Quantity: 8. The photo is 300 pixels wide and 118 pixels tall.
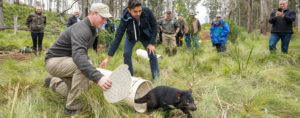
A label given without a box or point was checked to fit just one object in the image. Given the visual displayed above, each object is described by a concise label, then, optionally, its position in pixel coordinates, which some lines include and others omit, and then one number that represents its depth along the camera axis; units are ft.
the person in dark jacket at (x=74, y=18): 20.07
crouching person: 6.01
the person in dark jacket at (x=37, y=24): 20.01
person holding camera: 15.71
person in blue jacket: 19.36
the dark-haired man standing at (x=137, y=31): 10.08
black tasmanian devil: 7.38
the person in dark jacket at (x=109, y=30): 18.15
